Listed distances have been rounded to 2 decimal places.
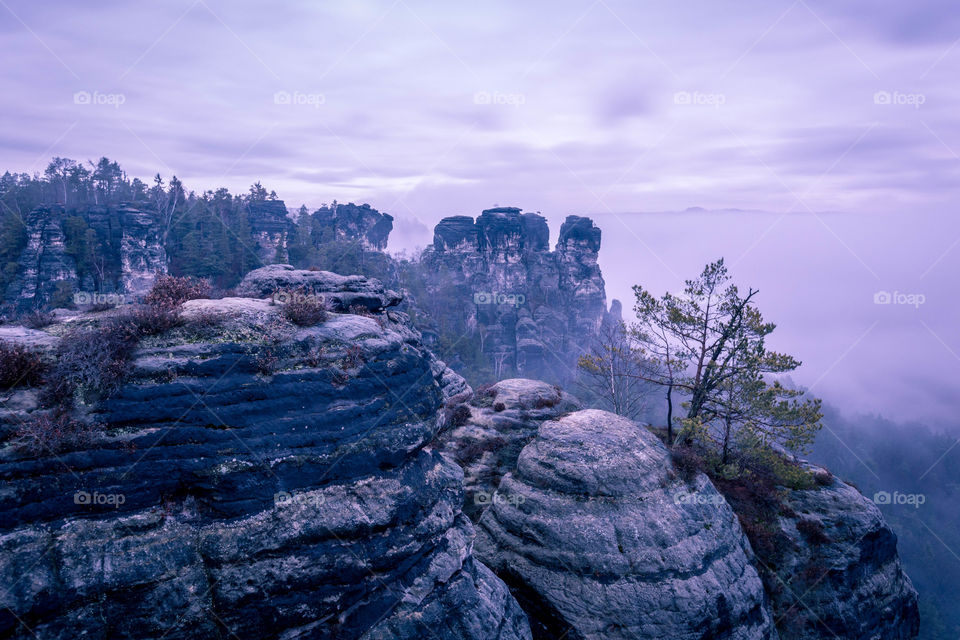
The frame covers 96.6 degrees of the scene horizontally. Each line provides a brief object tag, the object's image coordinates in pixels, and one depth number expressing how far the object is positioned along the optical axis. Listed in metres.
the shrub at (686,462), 18.95
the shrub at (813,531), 19.77
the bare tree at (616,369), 25.47
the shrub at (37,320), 11.78
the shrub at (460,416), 24.98
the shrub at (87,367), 10.20
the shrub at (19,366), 9.95
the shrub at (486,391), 27.30
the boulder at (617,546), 15.25
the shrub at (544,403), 25.55
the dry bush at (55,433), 9.45
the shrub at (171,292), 12.87
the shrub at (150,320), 11.52
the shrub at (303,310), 13.59
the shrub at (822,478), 22.56
